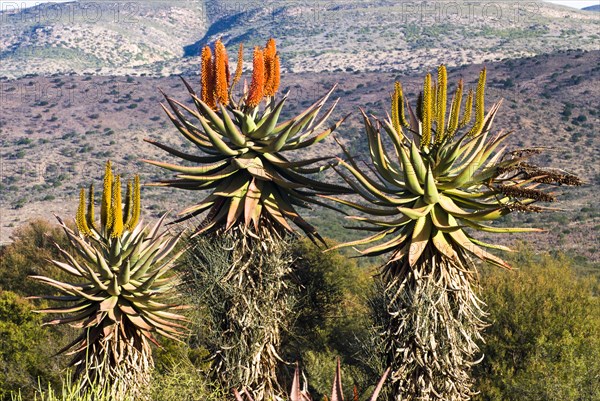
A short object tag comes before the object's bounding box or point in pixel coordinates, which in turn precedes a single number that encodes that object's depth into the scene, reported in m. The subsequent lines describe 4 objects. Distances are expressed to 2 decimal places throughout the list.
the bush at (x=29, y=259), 29.44
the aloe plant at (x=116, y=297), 10.77
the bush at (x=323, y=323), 15.31
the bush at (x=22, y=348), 19.70
